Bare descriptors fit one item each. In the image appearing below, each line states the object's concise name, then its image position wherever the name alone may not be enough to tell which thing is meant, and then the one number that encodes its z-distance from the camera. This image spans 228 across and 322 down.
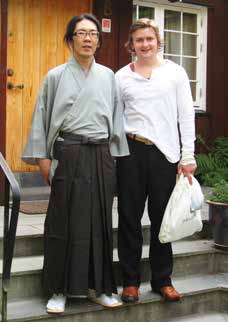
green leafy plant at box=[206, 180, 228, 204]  4.94
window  7.69
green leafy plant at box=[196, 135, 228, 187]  7.64
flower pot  4.90
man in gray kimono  3.84
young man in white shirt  4.04
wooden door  6.47
